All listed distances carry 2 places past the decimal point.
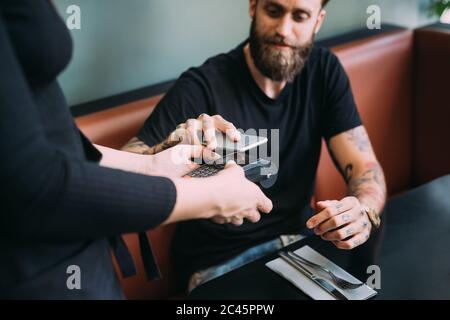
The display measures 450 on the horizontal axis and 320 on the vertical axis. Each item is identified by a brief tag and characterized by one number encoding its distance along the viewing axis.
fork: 0.85
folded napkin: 0.84
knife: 0.83
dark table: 0.87
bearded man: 1.13
